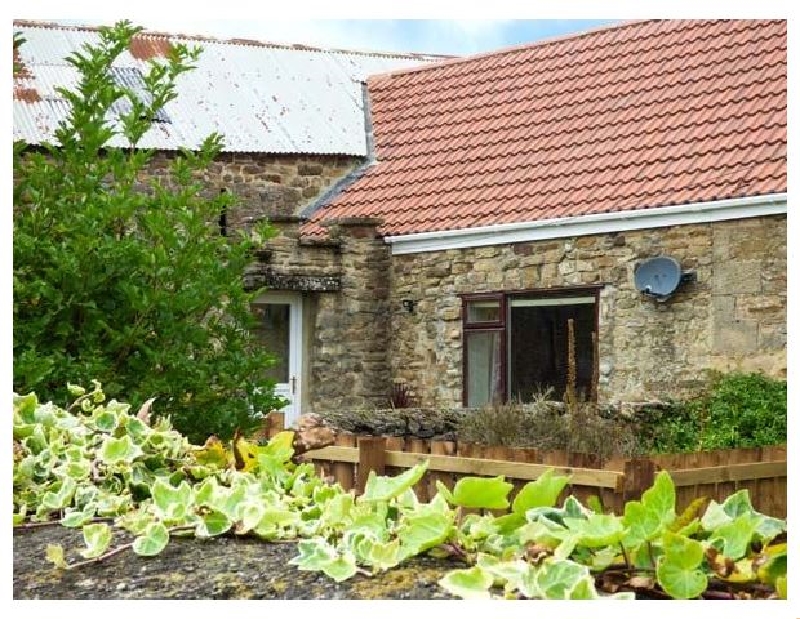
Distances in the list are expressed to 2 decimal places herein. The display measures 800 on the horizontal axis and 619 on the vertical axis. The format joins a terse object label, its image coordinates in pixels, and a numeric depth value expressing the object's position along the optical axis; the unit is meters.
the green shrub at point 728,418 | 12.70
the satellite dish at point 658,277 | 13.97
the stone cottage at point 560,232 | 13.77
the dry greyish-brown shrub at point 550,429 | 11.05
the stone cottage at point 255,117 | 17.09
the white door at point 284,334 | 16.94
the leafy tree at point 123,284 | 6.37
